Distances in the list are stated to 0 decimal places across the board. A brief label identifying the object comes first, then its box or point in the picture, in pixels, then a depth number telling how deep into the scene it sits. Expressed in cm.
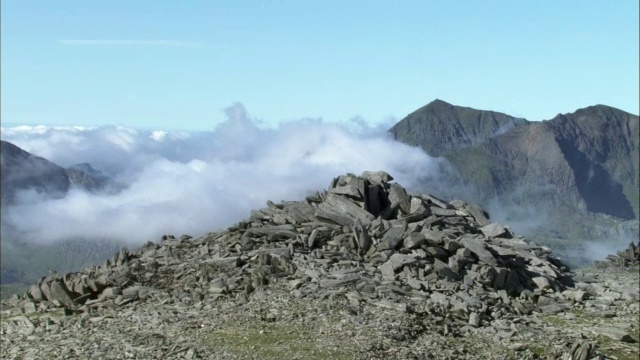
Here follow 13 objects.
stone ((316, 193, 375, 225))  4466
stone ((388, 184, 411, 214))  4747
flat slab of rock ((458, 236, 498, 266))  4059
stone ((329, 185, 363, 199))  4625
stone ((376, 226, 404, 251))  4000
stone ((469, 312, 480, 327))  3297
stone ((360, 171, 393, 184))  5029
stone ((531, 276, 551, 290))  4200
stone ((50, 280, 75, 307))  3787
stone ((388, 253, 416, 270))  3766
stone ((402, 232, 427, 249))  4009
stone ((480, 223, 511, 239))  4806
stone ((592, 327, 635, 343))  3459
